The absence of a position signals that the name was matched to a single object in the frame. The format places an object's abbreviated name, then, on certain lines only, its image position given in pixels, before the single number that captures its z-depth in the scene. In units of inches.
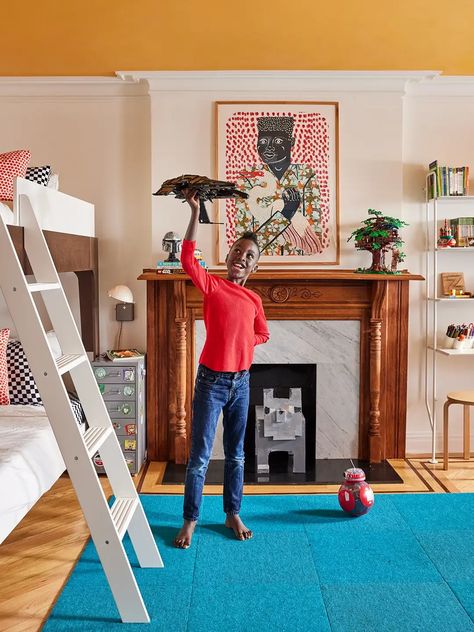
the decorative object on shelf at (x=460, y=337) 187.0
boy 131.0
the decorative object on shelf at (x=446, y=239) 187.3
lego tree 177.0
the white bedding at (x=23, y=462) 112.7
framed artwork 187.3
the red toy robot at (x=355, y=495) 146.3
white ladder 99.1
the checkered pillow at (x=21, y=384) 167.0
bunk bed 117.1
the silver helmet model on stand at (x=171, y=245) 180.7
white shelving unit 193.8
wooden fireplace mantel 184.1
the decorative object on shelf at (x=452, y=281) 195.6
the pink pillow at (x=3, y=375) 163.0
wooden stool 176.4
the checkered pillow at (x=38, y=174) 172.6
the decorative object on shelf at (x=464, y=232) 187.8
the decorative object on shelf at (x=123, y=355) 182.0
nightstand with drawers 177.3
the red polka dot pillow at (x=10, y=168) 156.8
